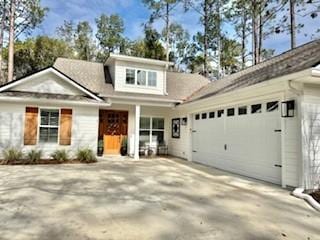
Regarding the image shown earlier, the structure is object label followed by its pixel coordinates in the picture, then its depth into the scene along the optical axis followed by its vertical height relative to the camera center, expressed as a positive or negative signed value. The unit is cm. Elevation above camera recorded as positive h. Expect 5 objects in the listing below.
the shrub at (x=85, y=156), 1105 -107
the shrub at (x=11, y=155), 1010 -101
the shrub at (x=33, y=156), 1033 -105
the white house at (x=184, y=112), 660 +78
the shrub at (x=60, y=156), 1074 -105
